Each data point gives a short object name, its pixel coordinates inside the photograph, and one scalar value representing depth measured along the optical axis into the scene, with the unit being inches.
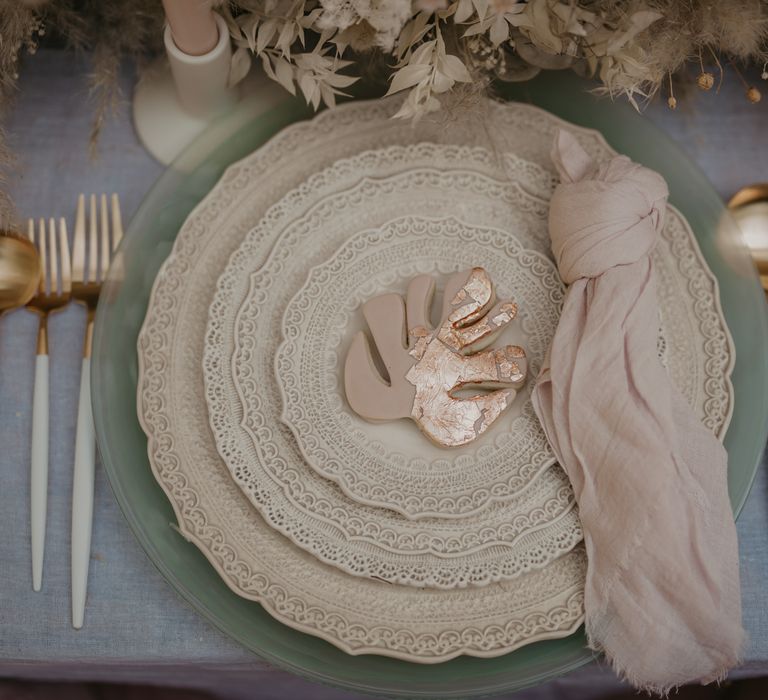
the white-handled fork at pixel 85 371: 26.5
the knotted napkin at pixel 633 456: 22.7
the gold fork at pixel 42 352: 27.0
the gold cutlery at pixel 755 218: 31.2
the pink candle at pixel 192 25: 25.7
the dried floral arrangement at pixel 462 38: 23.4
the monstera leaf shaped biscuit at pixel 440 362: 25.1
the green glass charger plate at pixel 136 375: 23.5
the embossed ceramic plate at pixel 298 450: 23.7
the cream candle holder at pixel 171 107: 30.3
